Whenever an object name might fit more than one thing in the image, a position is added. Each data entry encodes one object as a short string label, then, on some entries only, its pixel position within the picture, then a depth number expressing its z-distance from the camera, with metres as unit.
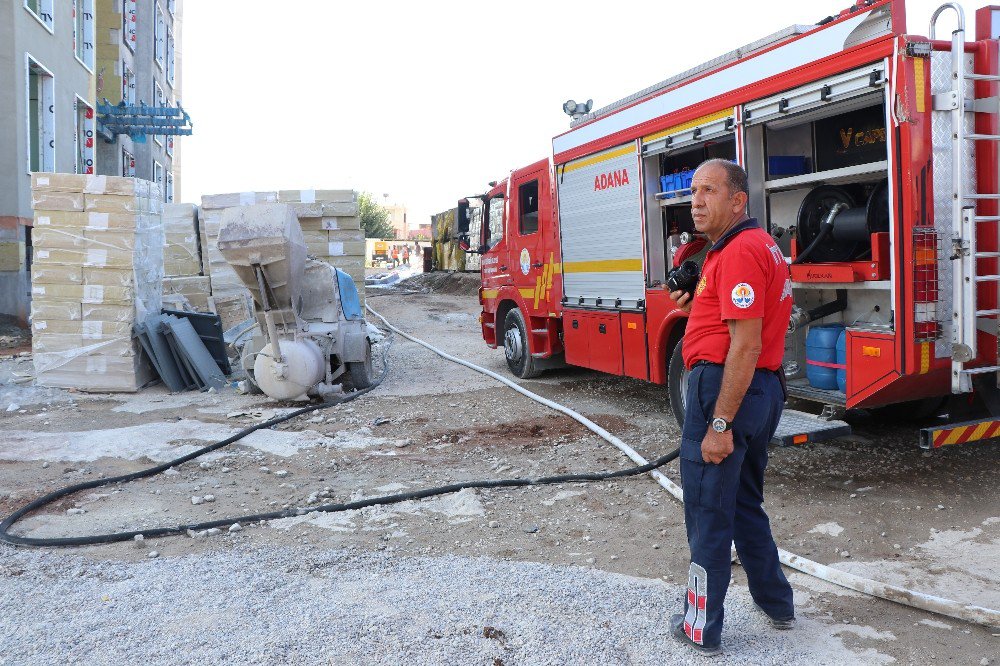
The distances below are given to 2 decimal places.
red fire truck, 4.80
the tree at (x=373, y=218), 69.81
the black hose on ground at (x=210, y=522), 4.57
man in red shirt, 2.98
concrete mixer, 8.38
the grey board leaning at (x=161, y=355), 10.06
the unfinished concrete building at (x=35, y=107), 15.34
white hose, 3.36
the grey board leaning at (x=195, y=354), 10.15
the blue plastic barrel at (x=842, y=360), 5.48
